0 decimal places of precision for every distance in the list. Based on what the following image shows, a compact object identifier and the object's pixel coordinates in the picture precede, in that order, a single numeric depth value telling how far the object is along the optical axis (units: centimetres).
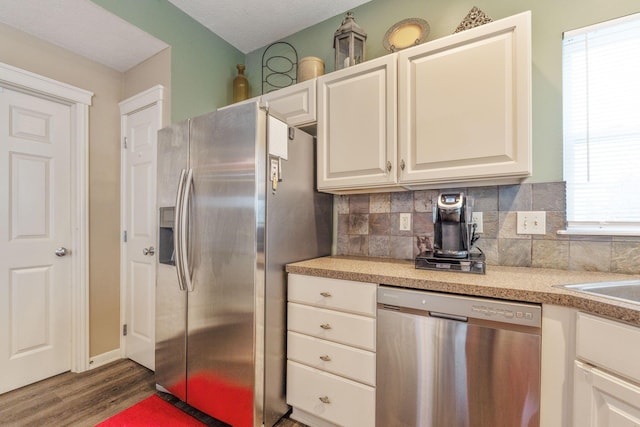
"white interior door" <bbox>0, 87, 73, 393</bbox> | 189
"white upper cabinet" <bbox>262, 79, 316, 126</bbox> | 188
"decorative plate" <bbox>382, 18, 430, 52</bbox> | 171
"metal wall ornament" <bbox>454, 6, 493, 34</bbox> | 143
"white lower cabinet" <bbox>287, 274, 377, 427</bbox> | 136
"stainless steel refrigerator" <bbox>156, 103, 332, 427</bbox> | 145
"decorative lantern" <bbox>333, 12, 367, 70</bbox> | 186
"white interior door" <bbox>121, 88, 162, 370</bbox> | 221
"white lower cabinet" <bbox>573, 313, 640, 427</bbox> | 82
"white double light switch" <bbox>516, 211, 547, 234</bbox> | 149
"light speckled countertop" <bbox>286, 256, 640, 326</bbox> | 90
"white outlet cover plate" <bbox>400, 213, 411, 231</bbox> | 187
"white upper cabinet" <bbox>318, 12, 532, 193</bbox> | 130
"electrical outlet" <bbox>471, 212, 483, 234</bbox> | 164
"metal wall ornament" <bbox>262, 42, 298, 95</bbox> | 246
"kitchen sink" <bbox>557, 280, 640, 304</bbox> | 108
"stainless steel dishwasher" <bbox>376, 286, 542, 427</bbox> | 104
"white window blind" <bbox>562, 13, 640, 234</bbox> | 133
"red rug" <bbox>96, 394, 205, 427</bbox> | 158
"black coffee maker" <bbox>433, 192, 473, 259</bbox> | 143
